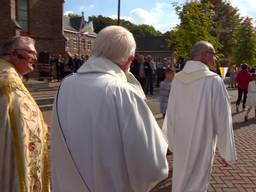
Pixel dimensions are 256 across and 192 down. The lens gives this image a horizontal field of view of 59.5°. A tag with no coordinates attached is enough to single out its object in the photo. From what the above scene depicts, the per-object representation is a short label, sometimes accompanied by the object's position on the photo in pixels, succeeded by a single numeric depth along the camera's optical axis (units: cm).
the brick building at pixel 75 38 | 3595
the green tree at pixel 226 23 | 3675
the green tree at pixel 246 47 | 2597
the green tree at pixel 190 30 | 1358
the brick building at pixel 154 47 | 4907
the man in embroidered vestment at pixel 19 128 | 172
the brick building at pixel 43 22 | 1866
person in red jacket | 877
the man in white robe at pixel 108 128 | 131
